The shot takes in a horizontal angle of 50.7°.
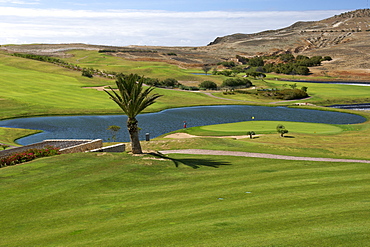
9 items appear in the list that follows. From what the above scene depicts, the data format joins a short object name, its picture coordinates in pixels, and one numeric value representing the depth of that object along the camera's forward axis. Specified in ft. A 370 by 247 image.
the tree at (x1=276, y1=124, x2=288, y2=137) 158.43
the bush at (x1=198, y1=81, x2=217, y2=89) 419.33
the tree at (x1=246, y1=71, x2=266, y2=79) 513.45
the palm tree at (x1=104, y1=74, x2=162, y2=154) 97.14
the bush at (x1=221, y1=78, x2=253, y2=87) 421.18
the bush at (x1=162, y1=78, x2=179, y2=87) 423.23
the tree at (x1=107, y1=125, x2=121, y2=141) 174.76
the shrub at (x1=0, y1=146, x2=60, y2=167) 84.94
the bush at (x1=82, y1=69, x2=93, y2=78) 421.59
